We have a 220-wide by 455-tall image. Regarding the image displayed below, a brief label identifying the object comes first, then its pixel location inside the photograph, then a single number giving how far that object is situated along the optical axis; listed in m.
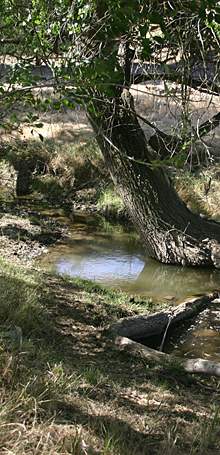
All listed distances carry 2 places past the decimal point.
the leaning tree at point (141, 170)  4.75
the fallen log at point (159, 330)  3.18
